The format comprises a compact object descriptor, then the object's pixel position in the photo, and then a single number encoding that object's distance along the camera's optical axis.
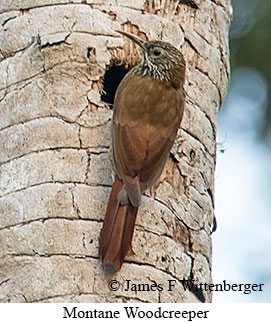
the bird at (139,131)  8.69
